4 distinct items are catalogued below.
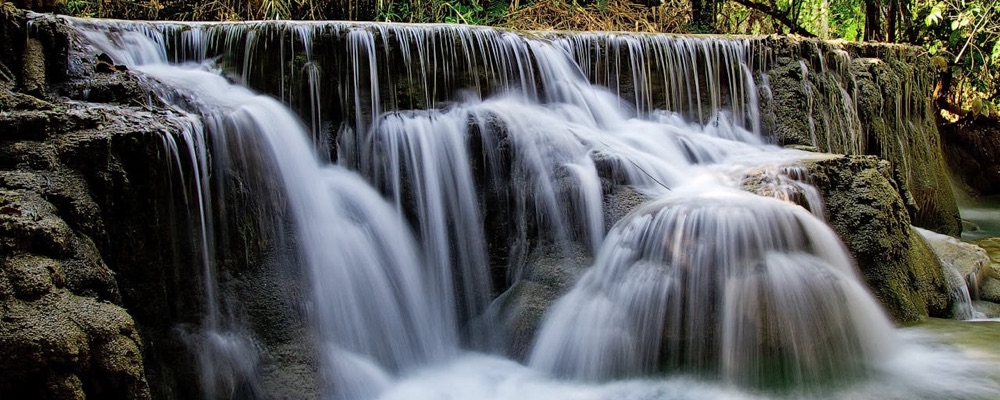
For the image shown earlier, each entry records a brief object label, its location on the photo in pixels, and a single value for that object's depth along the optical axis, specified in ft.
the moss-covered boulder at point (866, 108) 24.71
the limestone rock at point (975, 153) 38.99
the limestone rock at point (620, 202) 15.90
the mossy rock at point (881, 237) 15.26
